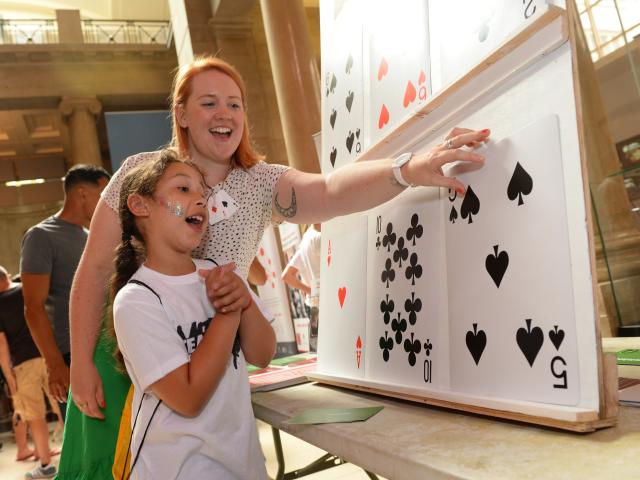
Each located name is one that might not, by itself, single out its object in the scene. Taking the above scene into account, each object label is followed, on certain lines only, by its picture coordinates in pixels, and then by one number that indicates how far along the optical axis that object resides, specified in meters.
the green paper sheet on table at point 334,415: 1.24
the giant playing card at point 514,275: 0.98
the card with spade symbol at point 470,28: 1.11
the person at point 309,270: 3.96
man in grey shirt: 3.35
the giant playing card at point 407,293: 1.31
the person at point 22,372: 5.22
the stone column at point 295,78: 6.15
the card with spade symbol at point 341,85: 1.91
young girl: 1.25
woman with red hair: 1.56
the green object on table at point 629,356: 1.52
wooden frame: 0.91
